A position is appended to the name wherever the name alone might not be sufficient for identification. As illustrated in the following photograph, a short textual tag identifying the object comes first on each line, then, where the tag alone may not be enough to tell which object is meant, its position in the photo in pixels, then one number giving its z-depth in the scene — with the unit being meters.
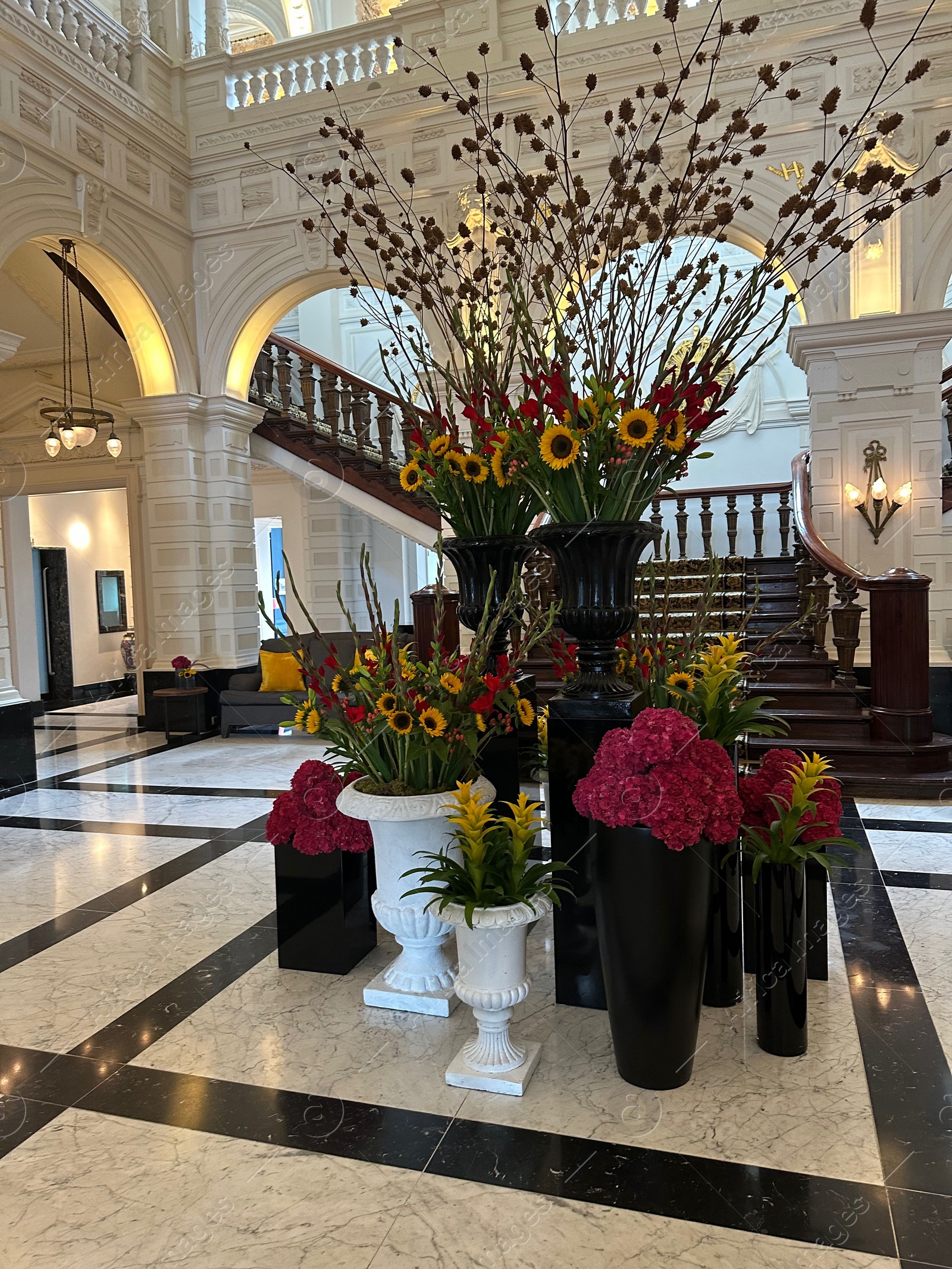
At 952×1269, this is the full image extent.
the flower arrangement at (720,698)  1.93
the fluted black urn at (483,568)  2.25
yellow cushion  7.22
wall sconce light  5.70
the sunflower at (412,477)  2.11
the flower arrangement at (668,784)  1.60
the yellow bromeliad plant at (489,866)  1.76
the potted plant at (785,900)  1.84
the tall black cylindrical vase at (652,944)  1.65
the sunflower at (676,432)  1.65
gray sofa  7.05
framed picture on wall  11.23
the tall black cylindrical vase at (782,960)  1.84
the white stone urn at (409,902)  1.97
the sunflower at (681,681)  1.96
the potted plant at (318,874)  2.29
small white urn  1.74
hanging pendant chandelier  6.24
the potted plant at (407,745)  1.95
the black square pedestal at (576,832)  1.93
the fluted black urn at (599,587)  1.86
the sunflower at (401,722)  1.85
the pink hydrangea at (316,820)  2.29
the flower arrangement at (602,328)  1.31
